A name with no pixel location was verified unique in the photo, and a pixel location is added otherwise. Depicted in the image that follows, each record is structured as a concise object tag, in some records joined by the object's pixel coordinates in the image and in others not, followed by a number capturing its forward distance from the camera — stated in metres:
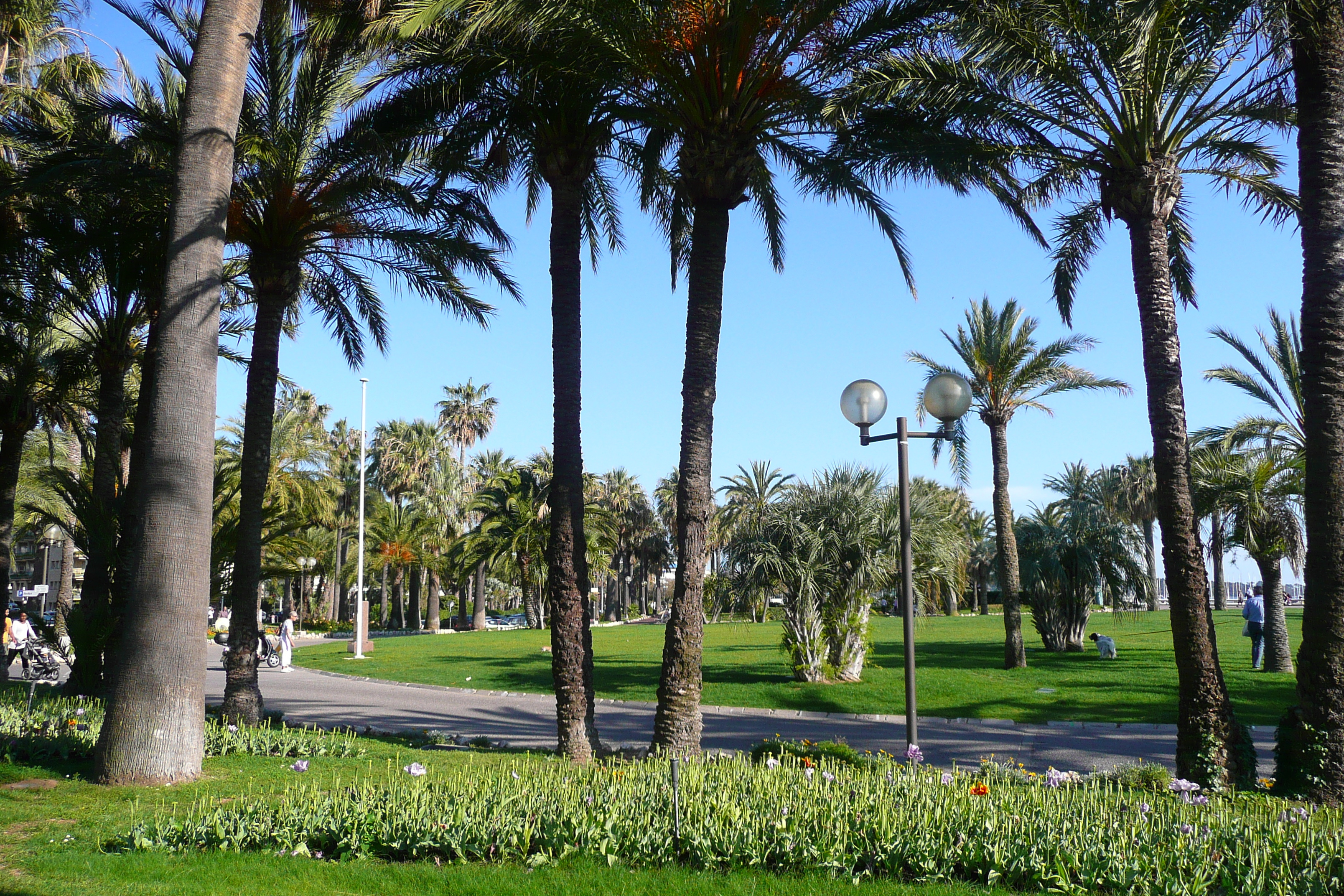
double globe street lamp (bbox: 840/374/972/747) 7.88
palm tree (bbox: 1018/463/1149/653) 24.52
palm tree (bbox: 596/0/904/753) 9.81
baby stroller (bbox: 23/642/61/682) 17.94
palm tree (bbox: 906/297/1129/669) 22.12
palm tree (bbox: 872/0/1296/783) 9.49
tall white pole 30.89
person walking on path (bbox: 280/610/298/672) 27.45
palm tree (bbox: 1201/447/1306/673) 20.09
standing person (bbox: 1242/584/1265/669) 21.19
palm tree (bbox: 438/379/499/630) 67.62
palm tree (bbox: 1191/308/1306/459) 19.09
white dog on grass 22.98
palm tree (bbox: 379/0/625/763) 10.53
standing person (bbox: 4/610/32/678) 22.58
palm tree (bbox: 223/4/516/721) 12.53
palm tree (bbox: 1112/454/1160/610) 53.88
